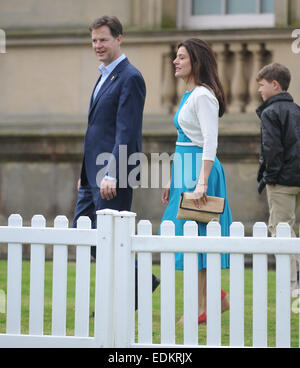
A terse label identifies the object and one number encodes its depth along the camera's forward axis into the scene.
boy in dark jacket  15.55
